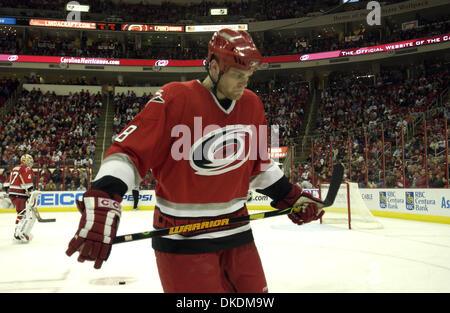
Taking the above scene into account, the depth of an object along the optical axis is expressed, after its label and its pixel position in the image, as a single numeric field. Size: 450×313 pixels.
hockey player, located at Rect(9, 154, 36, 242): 7.54
